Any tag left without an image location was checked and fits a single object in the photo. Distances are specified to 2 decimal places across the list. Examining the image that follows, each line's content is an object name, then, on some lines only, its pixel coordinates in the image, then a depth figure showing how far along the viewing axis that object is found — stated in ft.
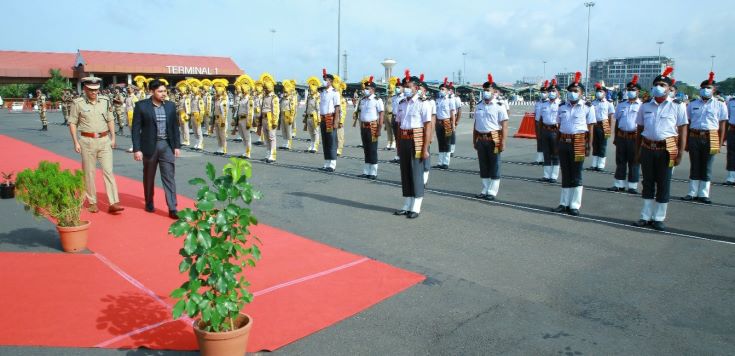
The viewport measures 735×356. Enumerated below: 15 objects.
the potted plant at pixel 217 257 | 11.19
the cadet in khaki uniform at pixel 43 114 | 76.89
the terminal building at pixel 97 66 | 149.59
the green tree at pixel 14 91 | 152.25
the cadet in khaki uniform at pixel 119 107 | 63.87
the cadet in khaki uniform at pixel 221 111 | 50.55
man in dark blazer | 25.67
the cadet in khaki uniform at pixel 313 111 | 54.39
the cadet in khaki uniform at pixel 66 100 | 79.71
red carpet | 13.55
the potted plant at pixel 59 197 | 19.11
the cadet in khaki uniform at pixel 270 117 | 46.85
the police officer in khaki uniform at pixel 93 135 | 25.26
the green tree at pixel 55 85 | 142.31
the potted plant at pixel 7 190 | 29.43
